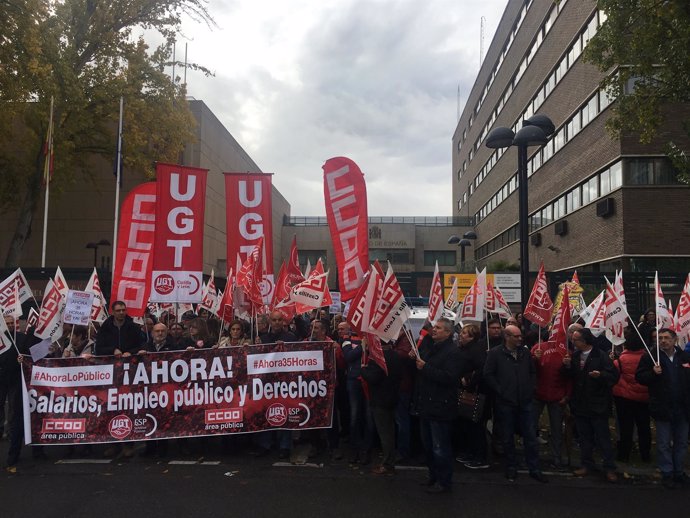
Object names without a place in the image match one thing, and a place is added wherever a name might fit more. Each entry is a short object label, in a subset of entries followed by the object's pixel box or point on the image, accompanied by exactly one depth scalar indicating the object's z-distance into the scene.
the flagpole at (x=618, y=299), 7.56
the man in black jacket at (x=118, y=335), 7.68
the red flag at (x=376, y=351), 6.38
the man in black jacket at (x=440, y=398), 5.89
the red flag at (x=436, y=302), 8.91
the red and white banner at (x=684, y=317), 7.93
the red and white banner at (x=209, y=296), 13.73
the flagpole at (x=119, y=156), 20.60
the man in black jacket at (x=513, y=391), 6.46
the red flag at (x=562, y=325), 7.04
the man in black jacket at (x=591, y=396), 6.48
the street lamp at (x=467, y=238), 27.60
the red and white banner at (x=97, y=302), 10.34
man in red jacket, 6.96
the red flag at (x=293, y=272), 11.72
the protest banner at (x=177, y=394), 7.12
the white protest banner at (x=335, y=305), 17.46
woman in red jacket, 7.02
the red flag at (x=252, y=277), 8.12
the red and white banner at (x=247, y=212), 10.42
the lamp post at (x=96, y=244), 27.27
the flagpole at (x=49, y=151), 21.03
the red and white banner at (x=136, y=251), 9.33
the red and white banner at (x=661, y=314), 7.28
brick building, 20.03
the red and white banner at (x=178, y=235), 9.27
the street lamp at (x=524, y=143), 10.21
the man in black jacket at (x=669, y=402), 6.25
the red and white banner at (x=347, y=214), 8.12
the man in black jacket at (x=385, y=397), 6.54
